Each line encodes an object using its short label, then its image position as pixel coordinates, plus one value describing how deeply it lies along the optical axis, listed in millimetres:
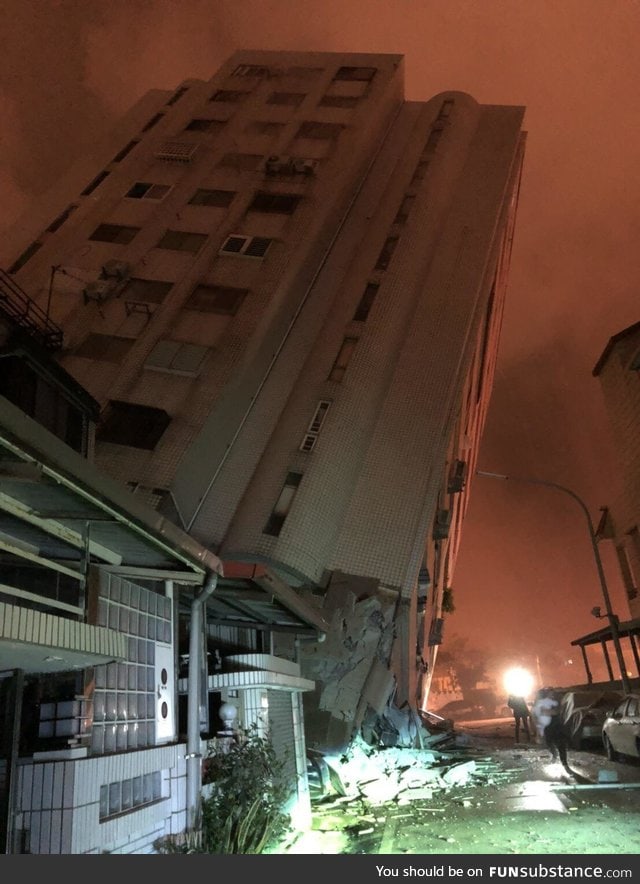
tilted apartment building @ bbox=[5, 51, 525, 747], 16469
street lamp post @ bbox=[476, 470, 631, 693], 17844
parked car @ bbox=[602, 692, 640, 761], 11902
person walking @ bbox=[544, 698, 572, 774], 12323
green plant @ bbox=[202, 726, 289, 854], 6387
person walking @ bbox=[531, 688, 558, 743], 14978
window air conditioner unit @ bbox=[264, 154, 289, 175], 24562
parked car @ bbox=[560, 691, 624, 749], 15445
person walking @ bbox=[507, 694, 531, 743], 19219
